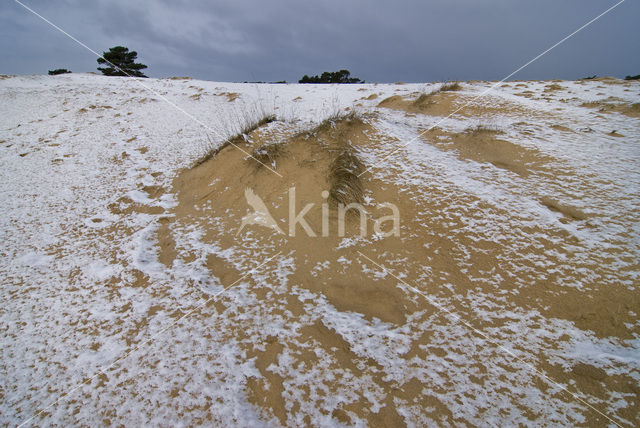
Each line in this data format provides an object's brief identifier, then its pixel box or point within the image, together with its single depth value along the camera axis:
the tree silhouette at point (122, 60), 22.95
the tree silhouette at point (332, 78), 25.78
